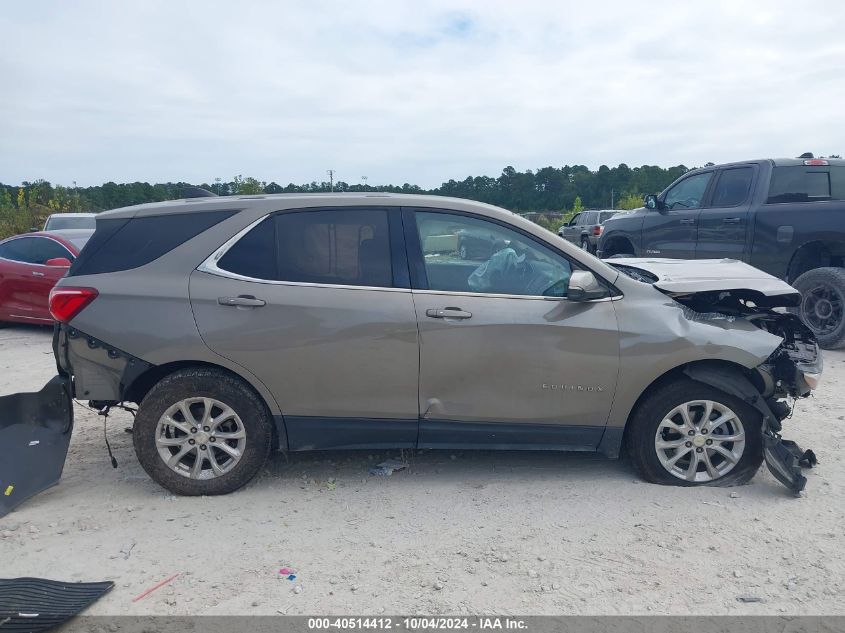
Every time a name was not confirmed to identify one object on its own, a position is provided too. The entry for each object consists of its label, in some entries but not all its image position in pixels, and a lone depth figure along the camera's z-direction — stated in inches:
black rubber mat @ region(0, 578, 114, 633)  116.3
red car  383.9
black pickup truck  308.2
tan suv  164.6
